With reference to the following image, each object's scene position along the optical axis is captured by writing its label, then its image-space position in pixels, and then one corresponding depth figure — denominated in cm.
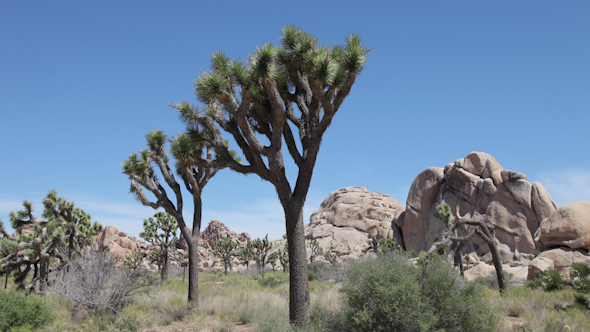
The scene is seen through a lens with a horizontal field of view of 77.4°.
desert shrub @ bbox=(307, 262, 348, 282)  2131
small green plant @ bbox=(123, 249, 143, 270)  3293
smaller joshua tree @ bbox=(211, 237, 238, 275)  4025
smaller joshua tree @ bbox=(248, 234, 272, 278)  3291
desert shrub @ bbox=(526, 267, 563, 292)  1233
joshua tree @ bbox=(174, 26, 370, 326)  834
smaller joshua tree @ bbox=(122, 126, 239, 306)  1262
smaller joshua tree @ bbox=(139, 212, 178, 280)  2523
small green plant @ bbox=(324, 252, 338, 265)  3975
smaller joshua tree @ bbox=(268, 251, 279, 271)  3456
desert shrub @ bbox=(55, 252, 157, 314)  983
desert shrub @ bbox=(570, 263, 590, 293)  969
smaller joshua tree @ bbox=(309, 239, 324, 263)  3969
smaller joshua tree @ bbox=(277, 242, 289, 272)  3392
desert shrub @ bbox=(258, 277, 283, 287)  1921
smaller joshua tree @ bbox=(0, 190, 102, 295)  1853
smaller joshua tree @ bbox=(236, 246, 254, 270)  3668
